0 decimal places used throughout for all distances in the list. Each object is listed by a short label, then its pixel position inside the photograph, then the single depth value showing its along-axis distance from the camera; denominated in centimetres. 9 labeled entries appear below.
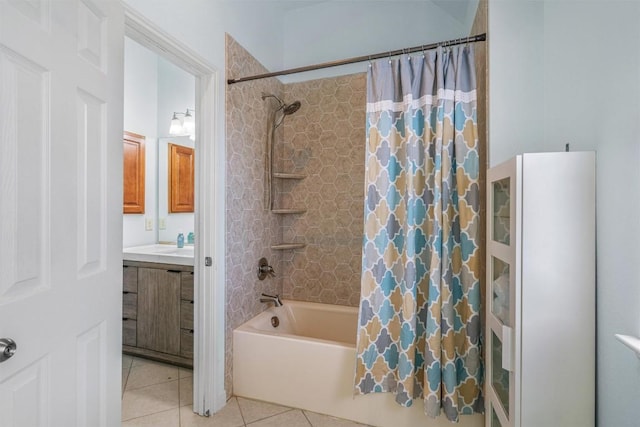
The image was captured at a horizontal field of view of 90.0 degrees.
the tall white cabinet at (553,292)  110
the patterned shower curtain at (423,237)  164
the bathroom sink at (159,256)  249
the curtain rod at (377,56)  163
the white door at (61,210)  79
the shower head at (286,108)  265
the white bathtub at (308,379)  186
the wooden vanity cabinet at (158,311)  251
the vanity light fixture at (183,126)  310
